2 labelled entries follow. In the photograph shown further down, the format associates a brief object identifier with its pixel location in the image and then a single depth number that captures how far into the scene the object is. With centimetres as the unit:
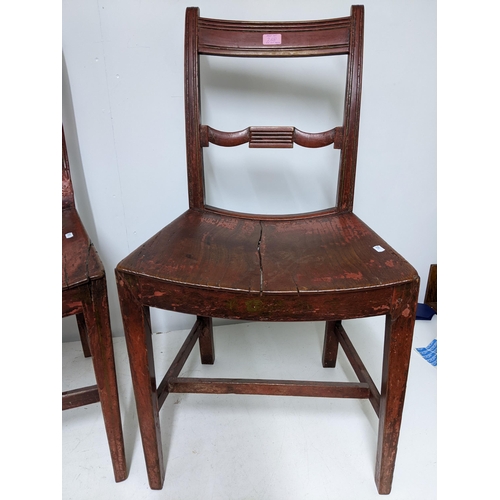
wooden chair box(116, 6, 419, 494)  71
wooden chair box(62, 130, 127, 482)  71
